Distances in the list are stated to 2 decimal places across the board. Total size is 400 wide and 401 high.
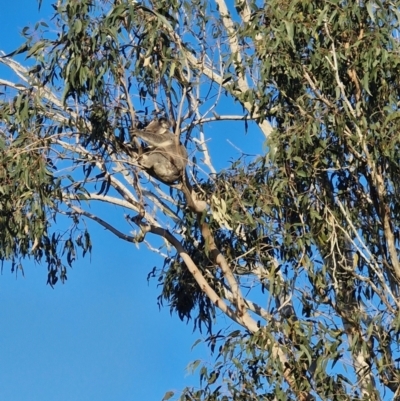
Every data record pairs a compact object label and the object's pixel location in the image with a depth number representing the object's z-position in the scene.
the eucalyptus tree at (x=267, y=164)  14.59
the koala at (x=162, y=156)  14.85
